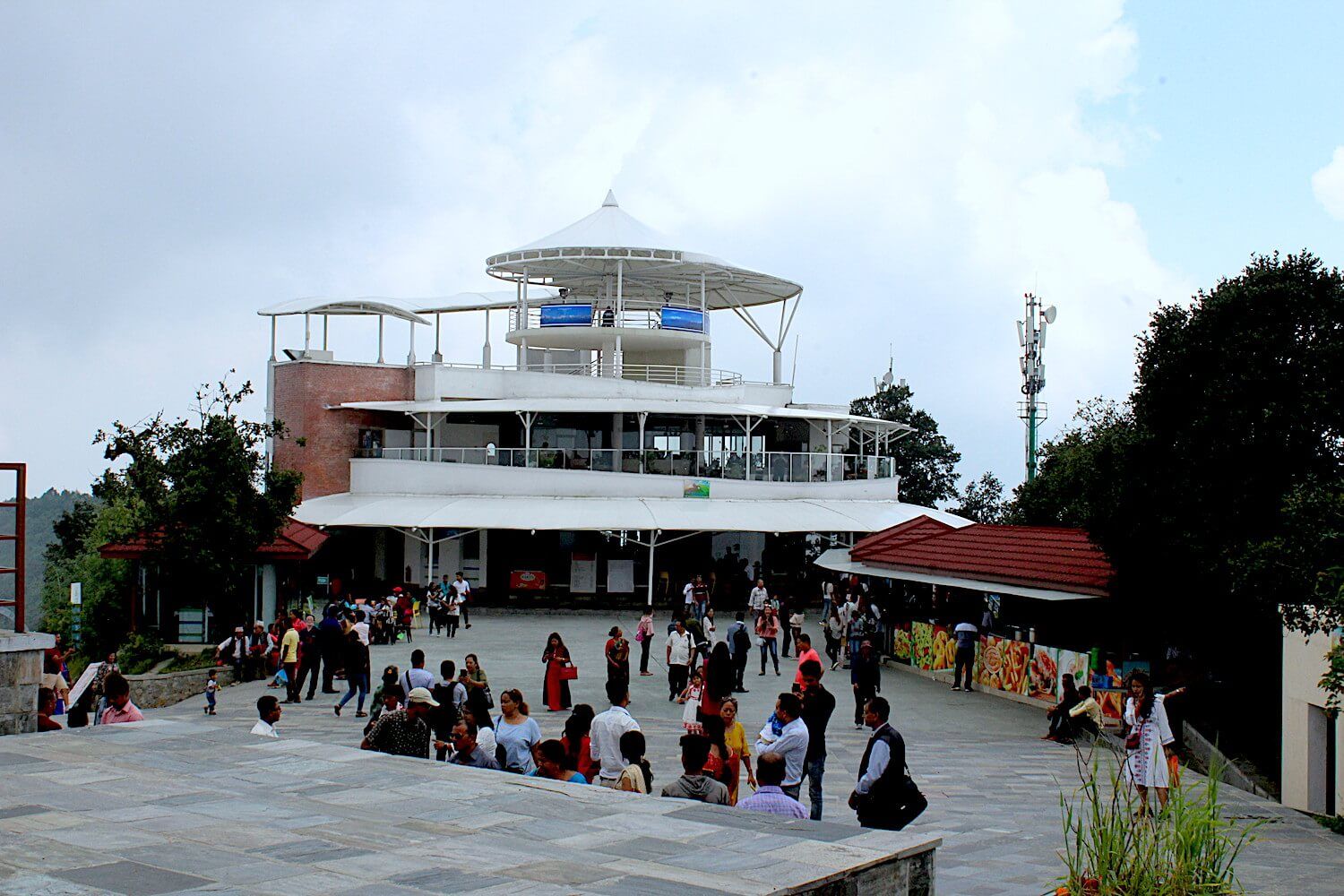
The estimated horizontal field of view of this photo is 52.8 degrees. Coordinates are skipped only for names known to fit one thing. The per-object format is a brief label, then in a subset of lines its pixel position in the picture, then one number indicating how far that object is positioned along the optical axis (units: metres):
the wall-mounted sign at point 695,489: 38.72
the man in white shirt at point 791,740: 10.35
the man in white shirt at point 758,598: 28.36
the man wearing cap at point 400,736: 11.13
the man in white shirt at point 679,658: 19.70
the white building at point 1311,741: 15.54
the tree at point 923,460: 61.97
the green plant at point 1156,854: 6.88
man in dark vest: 9.24
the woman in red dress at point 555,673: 18.88
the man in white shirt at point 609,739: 10.47
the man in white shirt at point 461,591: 30.16
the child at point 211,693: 19.33
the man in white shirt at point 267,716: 11.86
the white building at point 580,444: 37.69
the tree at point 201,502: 25.92
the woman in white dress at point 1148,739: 11.14
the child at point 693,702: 13.78
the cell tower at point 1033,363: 49.09
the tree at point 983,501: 61.38
